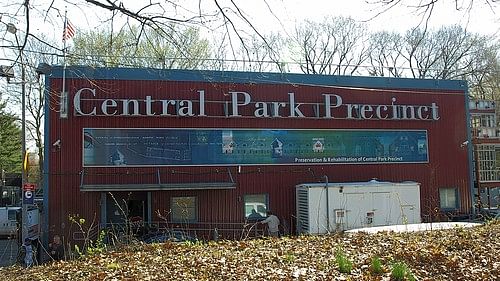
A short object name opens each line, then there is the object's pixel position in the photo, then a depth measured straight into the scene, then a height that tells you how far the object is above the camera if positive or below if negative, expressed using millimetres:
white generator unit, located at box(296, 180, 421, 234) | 21781 -1672
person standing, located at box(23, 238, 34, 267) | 13866 -2226
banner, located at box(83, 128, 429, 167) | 22859 +811
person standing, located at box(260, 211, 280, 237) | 21078 -2345
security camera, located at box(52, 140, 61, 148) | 22406 +1054
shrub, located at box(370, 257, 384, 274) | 7242 -1392
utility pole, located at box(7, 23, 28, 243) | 6941 +1196
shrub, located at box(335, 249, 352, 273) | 7309 -1346
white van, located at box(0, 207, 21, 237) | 32875 -2909
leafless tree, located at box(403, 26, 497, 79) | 29078 +7203
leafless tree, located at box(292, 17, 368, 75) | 38138 +8024
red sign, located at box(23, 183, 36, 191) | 20962 -628
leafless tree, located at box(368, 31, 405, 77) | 29691 +6129
